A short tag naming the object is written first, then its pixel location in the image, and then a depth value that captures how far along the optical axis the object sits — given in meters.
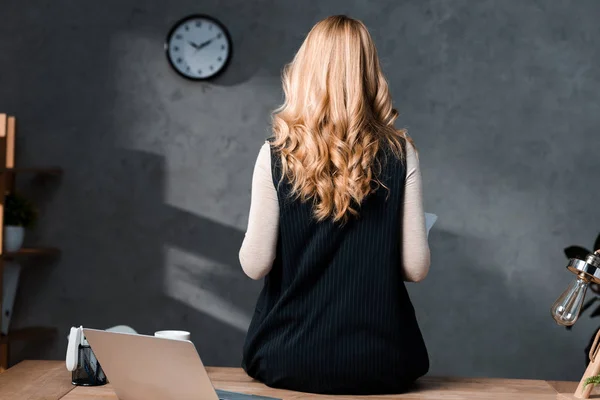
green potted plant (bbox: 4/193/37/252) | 3.46
